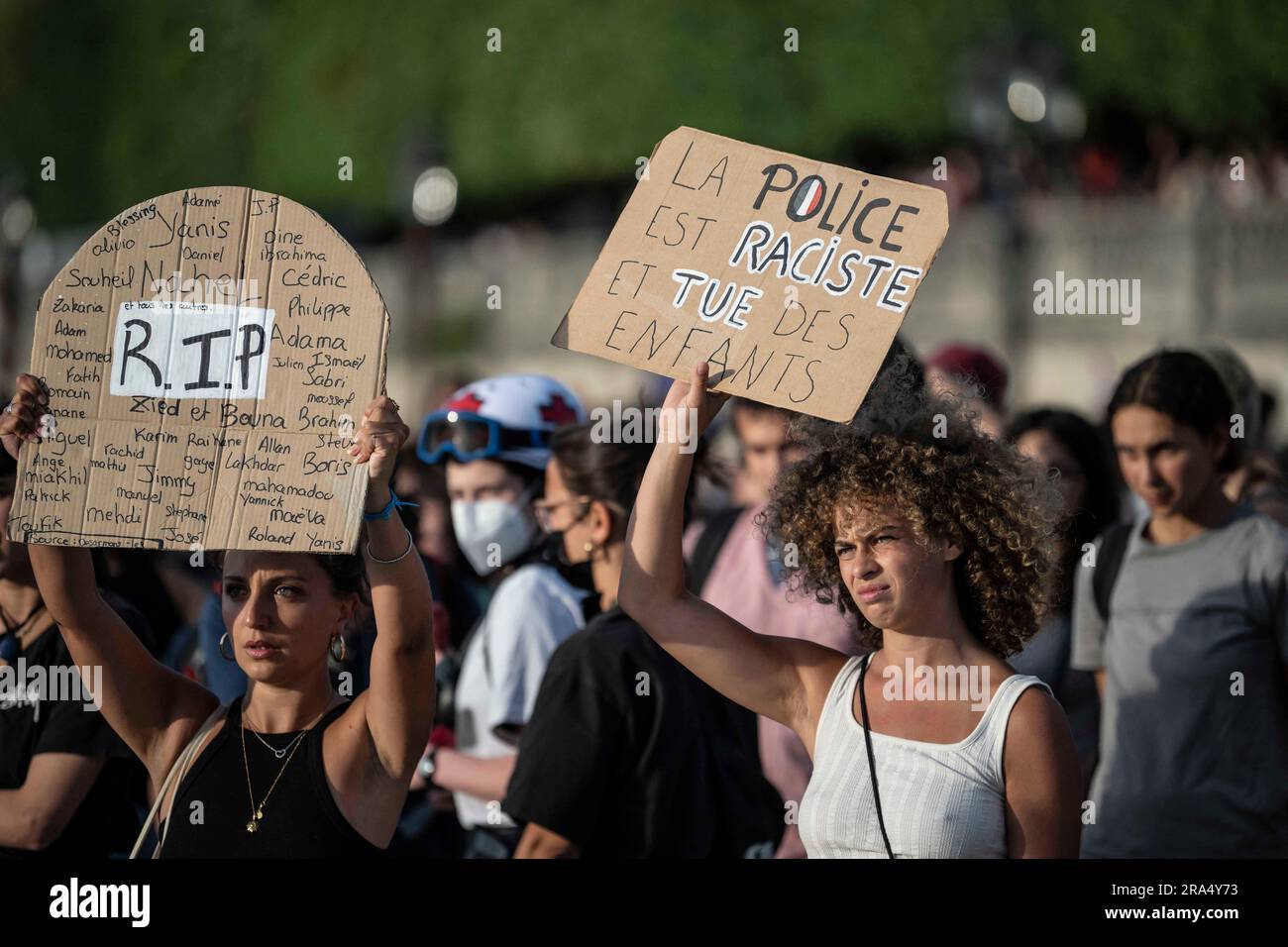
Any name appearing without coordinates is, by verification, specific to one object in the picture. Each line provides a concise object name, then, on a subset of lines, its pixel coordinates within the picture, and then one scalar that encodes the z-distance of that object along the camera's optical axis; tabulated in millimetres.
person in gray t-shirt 4113
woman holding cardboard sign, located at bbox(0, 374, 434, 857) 3002
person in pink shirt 4352
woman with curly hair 2879
